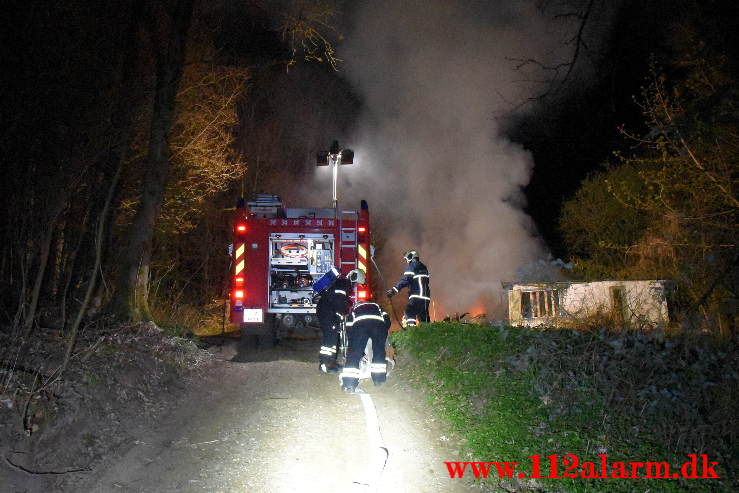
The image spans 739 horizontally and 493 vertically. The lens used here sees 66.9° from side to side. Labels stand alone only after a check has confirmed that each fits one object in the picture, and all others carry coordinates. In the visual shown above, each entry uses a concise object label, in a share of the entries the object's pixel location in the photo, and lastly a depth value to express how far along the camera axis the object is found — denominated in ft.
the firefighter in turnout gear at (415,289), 31.76
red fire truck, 34.09
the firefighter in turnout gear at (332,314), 23.91
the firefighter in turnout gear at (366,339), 21.00
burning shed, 40.52
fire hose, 13.47
